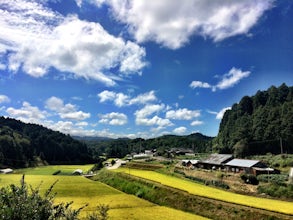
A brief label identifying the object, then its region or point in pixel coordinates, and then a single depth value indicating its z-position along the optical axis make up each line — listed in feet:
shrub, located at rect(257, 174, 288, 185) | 102.86
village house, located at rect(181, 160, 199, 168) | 180.66
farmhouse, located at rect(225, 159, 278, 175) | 132.77
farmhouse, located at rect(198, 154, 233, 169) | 167.08
